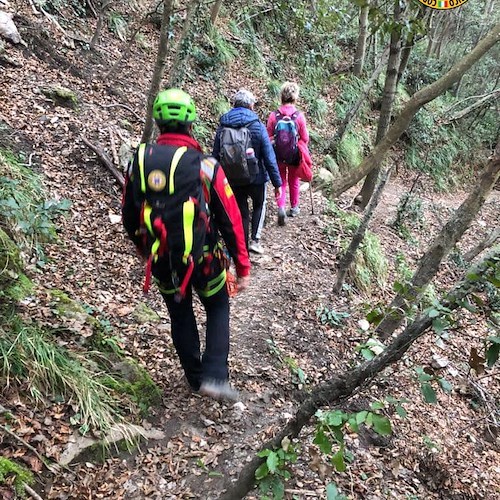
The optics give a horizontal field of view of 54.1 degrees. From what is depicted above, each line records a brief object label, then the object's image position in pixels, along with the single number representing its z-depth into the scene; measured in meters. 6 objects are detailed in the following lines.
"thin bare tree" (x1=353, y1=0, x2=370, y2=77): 13.51
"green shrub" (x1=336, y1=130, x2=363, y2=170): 12.73
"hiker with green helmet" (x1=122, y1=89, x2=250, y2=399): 2.94
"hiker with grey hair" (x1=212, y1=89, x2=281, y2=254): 5.12
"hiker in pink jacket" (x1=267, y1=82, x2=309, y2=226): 6.35
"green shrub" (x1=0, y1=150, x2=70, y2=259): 4.35
